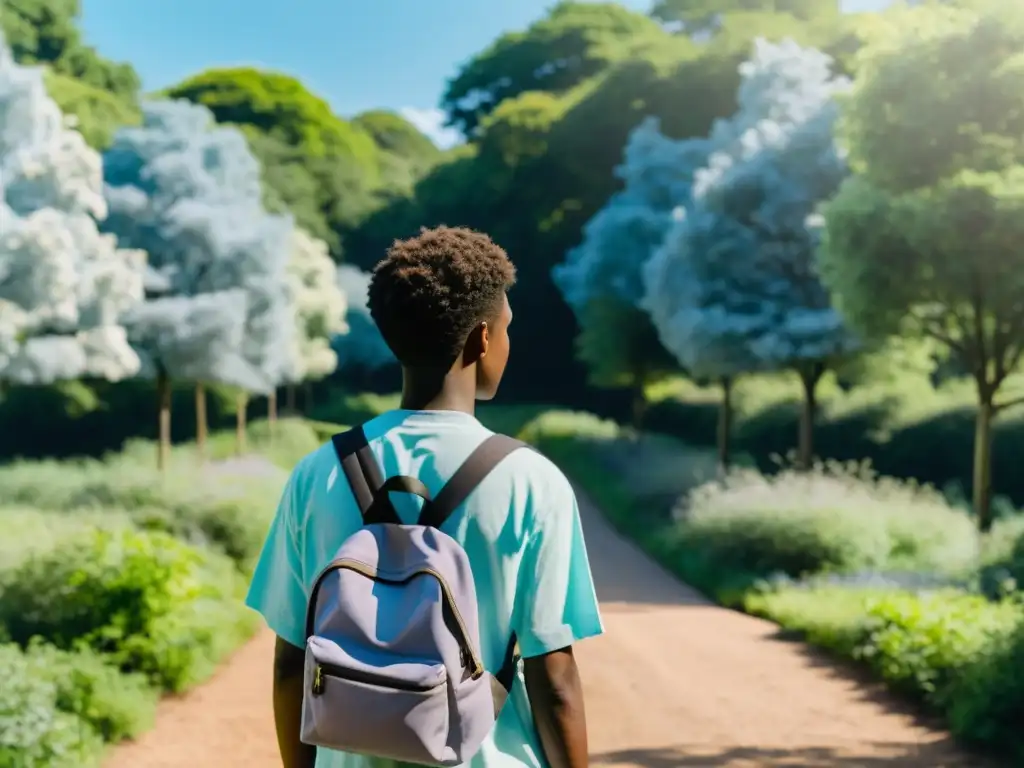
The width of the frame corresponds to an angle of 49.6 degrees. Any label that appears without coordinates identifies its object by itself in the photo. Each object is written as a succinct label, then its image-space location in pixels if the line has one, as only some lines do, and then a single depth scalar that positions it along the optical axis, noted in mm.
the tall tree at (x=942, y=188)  9969
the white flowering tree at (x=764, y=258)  14844
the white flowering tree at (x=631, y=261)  21875
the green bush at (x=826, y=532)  11094
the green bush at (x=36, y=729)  4934
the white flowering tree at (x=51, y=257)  11320
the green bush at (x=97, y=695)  5836
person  1853
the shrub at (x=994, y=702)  5824
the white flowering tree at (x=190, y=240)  15969
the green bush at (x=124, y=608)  6863
